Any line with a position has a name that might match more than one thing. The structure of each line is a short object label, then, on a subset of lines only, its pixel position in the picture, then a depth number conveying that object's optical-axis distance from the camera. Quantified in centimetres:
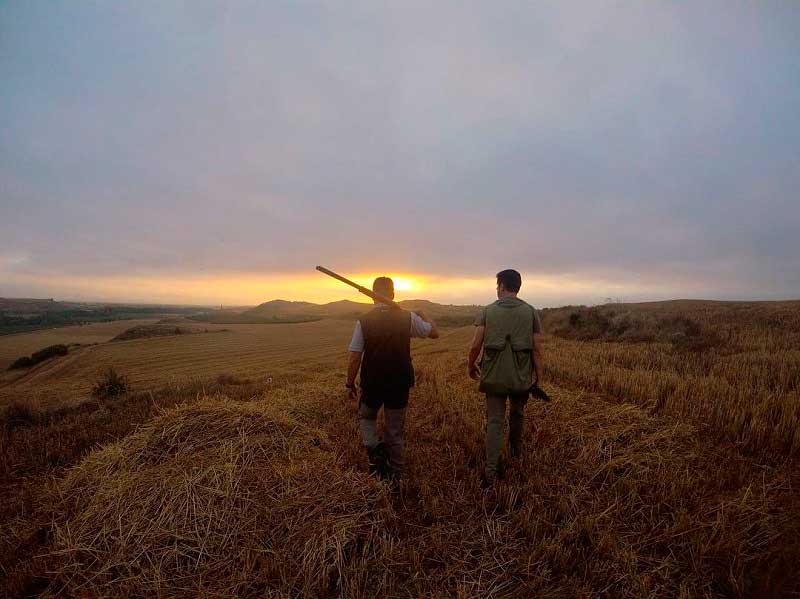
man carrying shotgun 394
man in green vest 415
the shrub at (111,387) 952
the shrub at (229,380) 1032
